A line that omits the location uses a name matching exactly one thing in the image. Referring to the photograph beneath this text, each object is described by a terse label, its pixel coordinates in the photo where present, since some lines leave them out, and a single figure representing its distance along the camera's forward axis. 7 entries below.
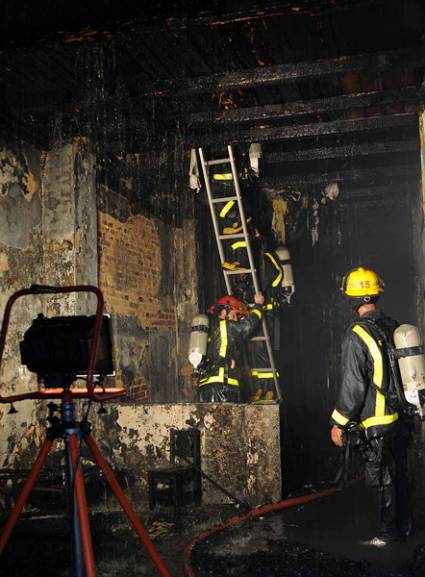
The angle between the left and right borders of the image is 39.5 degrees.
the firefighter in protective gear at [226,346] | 7.55
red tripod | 2.60
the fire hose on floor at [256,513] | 4.69
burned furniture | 5.61
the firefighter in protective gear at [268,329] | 8.52
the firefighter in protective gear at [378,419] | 4.93
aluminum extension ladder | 8.04
